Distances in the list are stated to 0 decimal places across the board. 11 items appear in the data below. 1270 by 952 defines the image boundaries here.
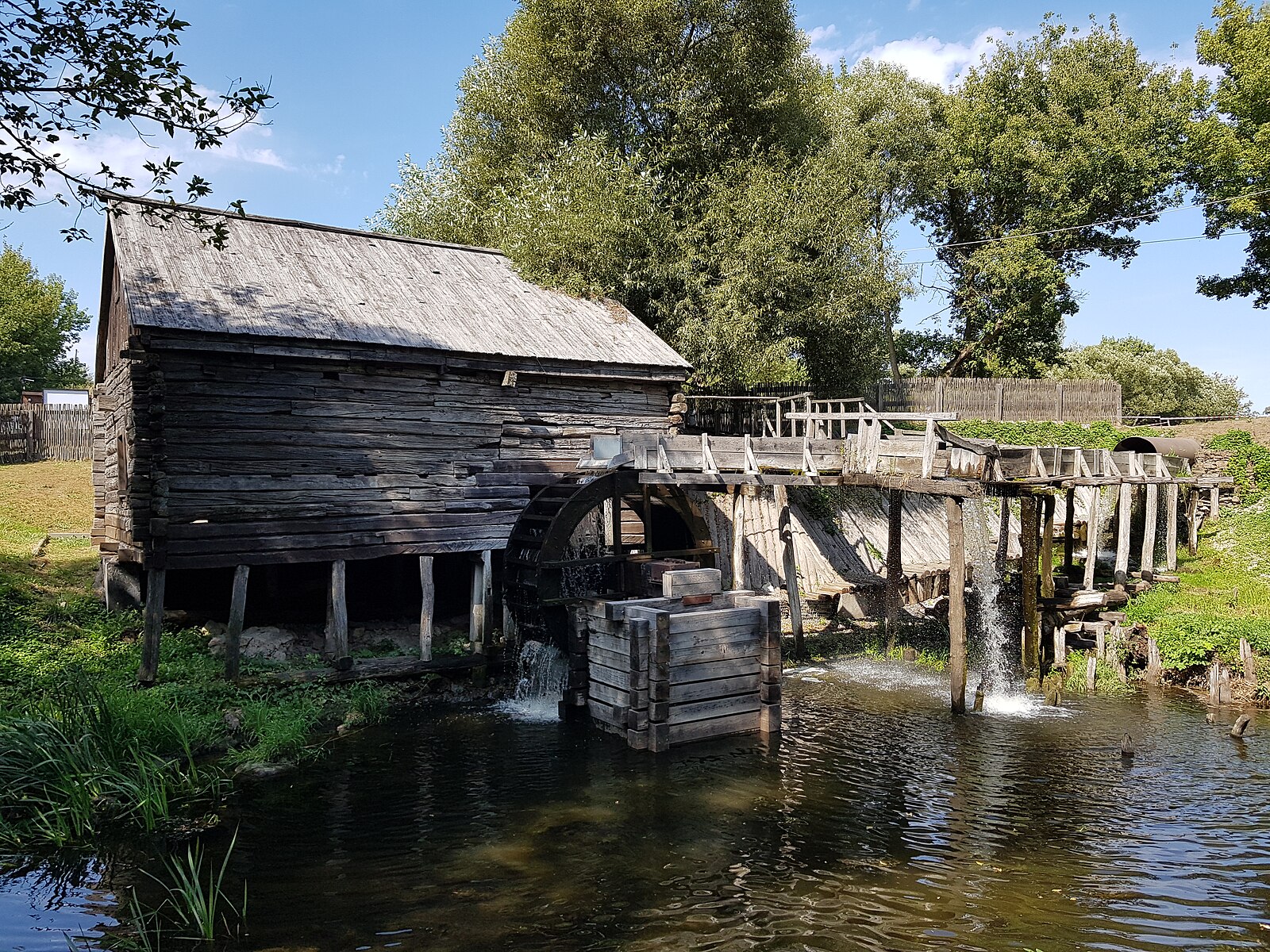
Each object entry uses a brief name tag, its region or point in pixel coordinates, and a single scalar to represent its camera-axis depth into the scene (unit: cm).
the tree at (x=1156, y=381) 3812
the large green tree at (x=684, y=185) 1972
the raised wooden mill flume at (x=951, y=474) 1216
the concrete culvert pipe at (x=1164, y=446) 1898
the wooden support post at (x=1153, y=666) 1339
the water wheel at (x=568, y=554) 1324
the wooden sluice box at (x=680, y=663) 1066
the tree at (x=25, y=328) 3384
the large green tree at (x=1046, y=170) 2586
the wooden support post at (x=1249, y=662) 1253
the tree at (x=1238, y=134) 2372
